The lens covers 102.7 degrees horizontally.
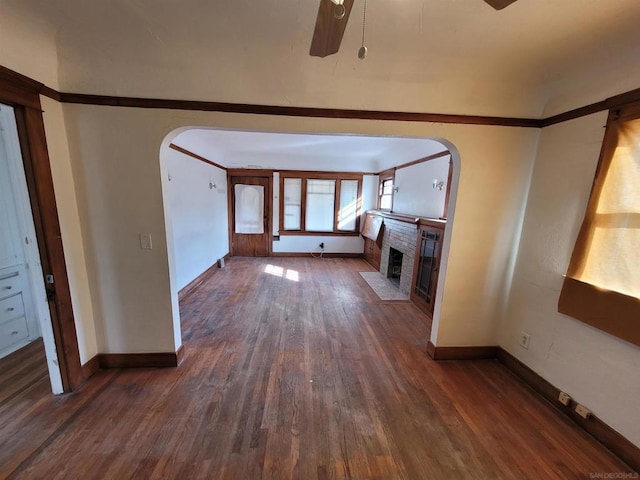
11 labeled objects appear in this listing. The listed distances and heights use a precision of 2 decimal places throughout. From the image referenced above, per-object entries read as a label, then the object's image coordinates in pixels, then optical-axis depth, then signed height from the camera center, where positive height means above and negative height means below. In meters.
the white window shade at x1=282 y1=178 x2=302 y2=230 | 6.05 -0.20
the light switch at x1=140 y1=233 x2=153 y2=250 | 1.99 -0.41
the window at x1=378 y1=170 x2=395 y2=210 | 5.32 +0.17
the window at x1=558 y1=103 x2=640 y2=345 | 1.46 -0.21
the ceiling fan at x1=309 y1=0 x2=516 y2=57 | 0.91 +0.67
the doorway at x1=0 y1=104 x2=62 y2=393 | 1.66 -0.81
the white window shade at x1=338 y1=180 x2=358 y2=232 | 6.15 -0.22
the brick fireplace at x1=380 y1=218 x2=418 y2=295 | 3.88 -0.75
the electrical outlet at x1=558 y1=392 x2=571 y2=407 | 1.78 -1.34
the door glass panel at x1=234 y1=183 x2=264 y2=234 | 5.98 -0.38
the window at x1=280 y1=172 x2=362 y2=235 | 6.04 -0.17
